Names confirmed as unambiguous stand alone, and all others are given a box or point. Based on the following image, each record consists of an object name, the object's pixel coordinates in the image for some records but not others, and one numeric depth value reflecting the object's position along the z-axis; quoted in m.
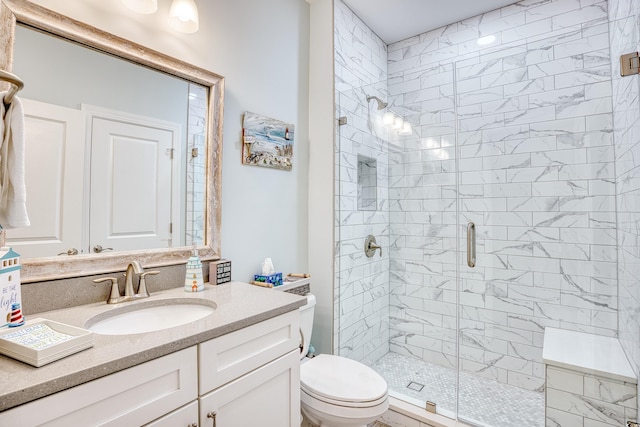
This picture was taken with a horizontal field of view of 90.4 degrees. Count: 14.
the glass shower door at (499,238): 2.20
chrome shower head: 2.63
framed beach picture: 1.80
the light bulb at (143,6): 1.26
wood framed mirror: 1.06
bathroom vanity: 0.67
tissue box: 1.77
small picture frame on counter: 1.51
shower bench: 1.53
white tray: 0.71
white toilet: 1.41
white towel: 0.87
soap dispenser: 1.39
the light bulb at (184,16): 1.39
